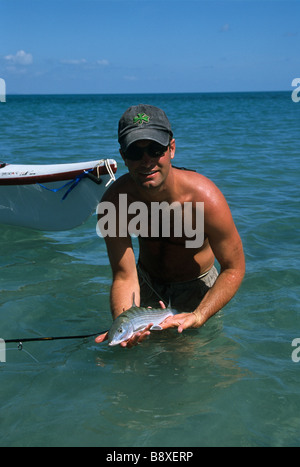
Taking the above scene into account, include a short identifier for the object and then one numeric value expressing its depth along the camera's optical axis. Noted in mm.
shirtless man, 3436
